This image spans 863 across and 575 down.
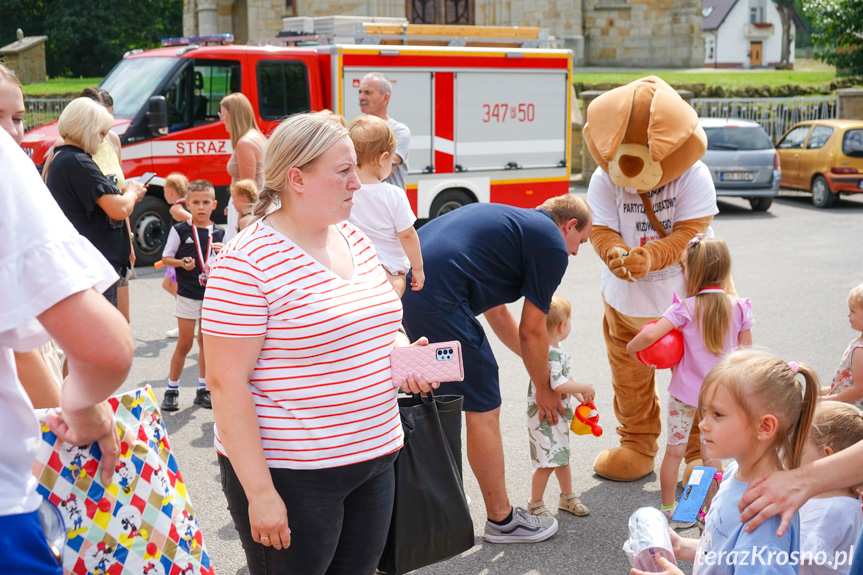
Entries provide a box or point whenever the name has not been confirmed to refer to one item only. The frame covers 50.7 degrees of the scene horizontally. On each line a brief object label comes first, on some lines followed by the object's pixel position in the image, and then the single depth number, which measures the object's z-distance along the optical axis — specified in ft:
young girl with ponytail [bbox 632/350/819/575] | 8.01
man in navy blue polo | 12.65
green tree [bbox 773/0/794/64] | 247.29
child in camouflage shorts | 14.08
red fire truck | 35.99
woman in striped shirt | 7.76
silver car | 49.37
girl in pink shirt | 13.85
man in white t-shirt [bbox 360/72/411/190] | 23.03
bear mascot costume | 15.83
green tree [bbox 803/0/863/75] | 78.38
